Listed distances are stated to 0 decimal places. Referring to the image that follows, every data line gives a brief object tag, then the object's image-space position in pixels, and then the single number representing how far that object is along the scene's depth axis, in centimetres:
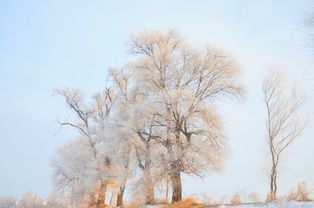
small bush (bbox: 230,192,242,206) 1830
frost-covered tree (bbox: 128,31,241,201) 2322
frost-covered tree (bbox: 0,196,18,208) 10256
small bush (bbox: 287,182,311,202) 1589
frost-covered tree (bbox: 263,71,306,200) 2280
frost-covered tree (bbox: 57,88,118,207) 3078
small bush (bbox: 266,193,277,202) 1688
